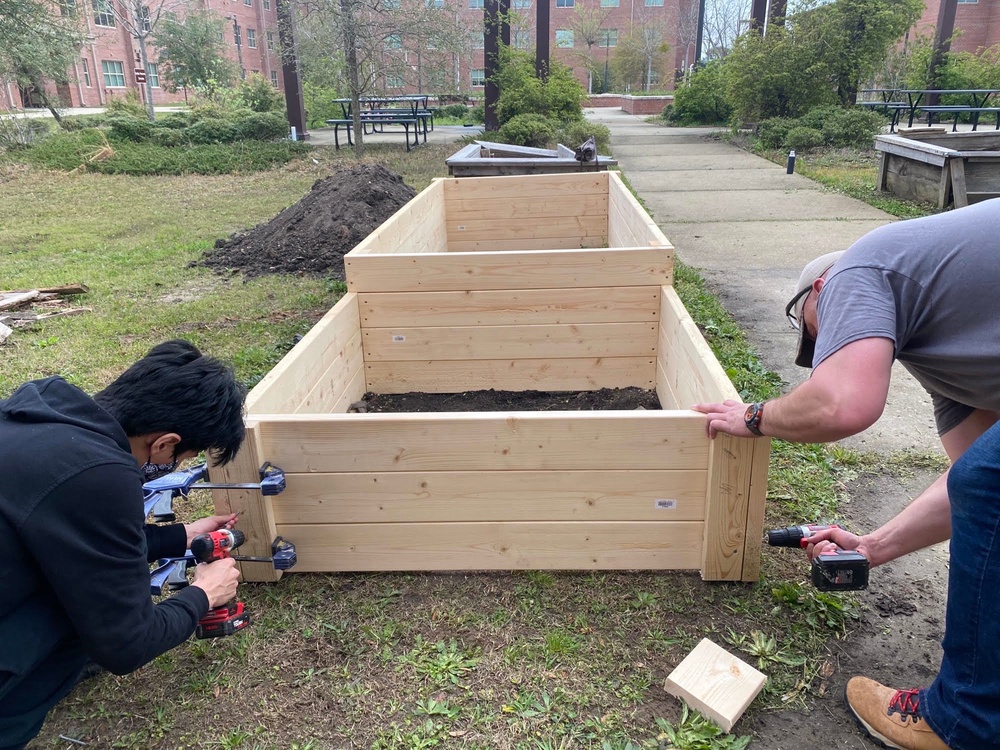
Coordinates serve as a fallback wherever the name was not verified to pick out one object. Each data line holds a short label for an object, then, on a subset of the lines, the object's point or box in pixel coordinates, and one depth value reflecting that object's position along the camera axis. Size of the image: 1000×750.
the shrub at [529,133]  16.77
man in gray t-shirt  1.63
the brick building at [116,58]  41.59
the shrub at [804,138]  15.91
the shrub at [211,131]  18.42
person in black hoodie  1.51
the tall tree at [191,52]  34.72
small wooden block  2.13
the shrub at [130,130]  18.27
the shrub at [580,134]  16.77
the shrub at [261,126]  19.05
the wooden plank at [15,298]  6.32
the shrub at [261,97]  23.47
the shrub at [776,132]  16.84
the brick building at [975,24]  41.06
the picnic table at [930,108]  17.27
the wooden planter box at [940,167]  9.06
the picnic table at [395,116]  18.53
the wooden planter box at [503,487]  2.58
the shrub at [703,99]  24.94
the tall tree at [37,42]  18.00
